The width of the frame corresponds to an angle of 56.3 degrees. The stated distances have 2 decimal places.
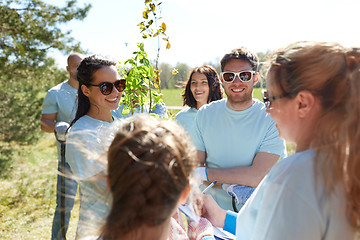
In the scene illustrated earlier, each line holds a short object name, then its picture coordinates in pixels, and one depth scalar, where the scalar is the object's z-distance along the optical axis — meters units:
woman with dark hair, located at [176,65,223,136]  3.59
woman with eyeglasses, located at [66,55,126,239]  1.85
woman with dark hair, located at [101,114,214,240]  0.92
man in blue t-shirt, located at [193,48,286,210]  2.29
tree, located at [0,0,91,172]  6.57
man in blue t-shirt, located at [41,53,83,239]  3.73
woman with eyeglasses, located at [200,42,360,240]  0.95
